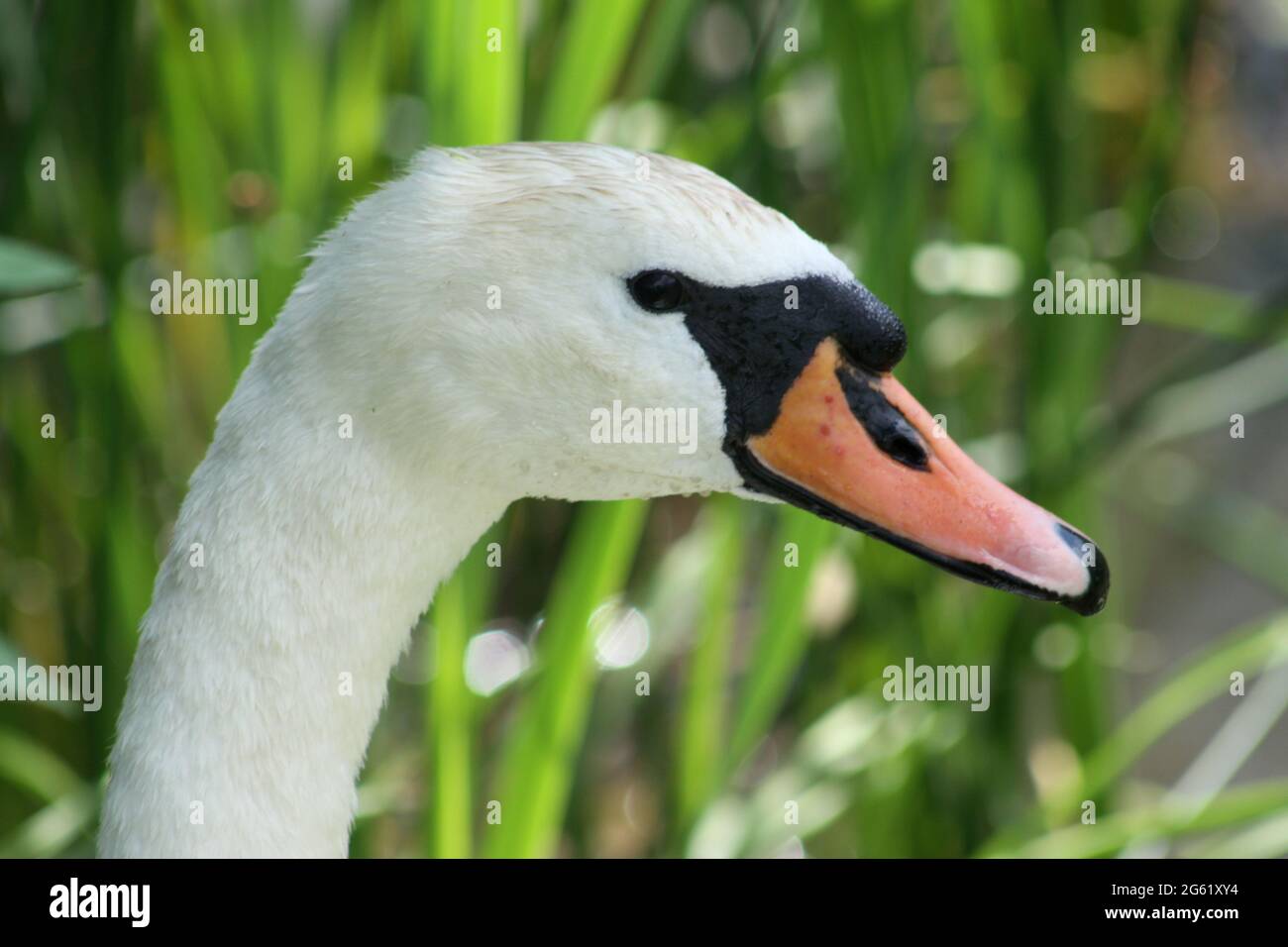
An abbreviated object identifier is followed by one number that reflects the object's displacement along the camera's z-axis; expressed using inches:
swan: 63.6
